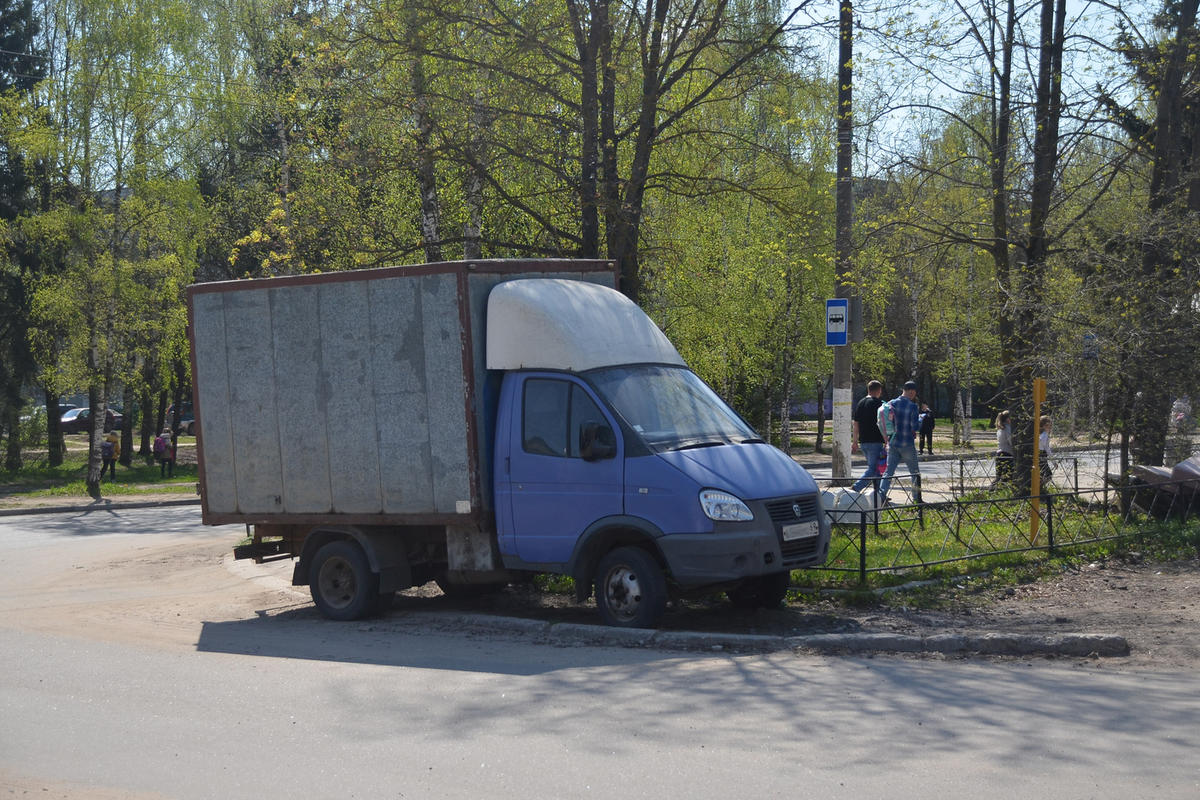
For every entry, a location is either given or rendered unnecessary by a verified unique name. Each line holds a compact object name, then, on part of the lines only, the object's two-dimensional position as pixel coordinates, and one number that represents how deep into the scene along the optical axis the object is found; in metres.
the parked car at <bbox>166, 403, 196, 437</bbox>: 60.39
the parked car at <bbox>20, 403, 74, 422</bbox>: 37.41
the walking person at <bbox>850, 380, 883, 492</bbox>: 17.11
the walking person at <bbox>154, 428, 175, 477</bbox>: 35.03
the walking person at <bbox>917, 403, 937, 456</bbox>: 36.00
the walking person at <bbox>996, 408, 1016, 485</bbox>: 17.03
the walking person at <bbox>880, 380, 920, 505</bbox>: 16.47
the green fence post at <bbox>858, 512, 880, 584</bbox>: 10.81
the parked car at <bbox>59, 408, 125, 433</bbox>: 62.72
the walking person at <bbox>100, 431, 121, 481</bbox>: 31.12
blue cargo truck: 9.54
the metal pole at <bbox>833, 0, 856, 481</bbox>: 15.52
